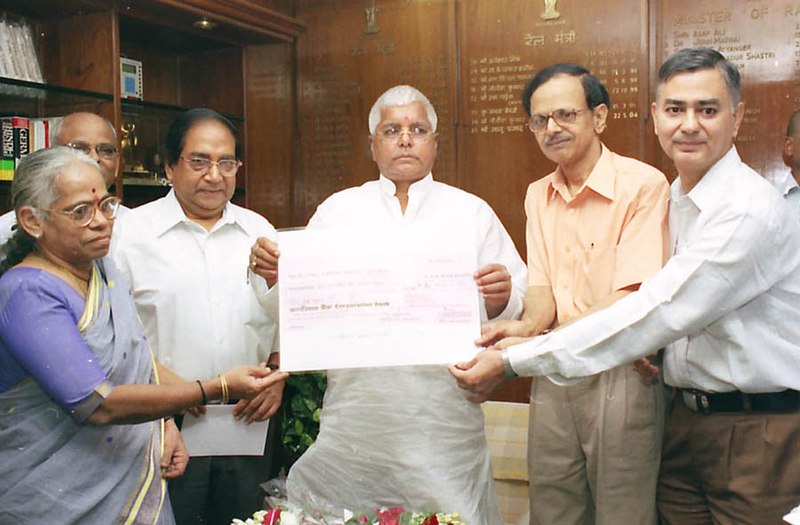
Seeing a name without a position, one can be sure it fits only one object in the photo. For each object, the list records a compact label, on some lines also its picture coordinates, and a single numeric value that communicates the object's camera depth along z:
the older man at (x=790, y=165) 3.11
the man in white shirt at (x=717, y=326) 1.76
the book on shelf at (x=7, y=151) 2.98
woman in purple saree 1.63
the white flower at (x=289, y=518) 1.84
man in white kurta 2.15
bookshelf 3.24
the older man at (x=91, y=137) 2.57
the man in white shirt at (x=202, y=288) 2.27
